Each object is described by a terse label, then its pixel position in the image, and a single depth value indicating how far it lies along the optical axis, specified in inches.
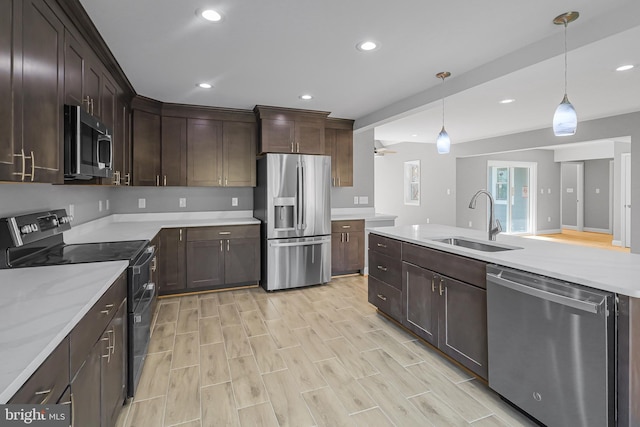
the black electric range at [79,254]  72.6
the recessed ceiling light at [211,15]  81.3
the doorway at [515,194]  358.6
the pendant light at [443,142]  130.2
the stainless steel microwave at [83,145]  76.2
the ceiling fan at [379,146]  368.3
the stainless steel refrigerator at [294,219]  168.4
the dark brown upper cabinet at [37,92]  56.6
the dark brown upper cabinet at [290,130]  171.9
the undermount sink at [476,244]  98.1
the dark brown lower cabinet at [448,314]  85.4
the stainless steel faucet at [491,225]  101.3
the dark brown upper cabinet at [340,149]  199.6
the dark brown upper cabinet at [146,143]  155.6
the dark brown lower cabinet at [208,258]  159.2
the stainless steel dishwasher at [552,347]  58.5
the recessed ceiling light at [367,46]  98.5
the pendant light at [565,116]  83.8
